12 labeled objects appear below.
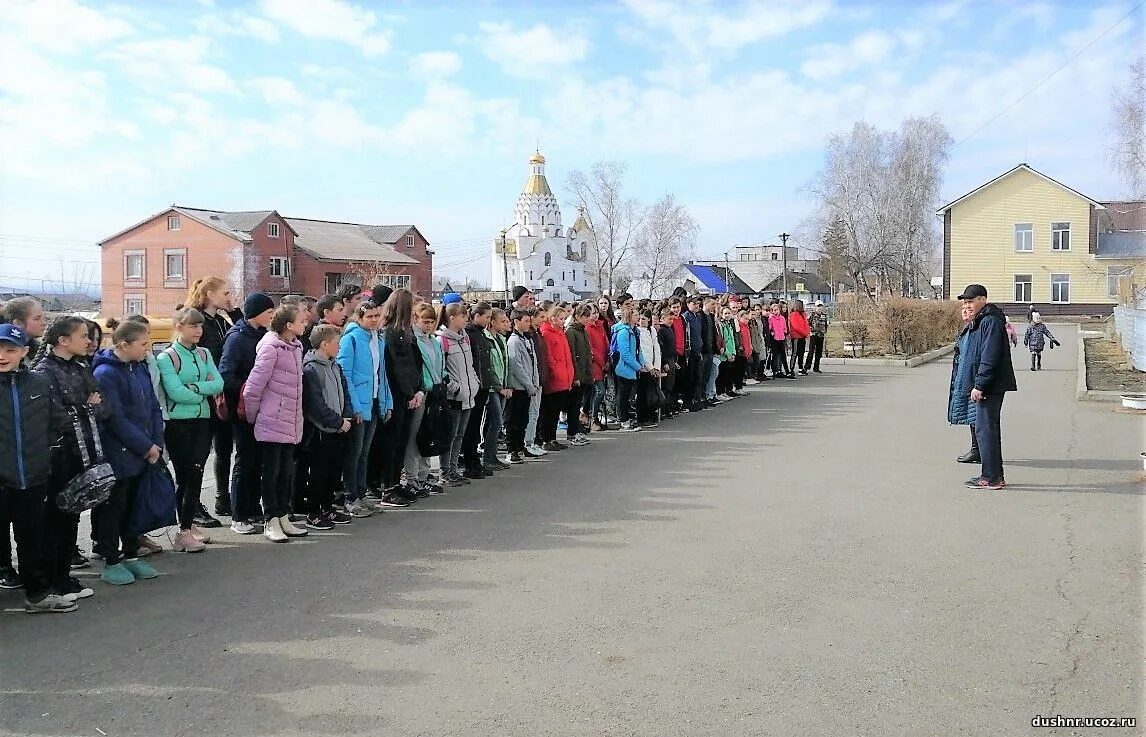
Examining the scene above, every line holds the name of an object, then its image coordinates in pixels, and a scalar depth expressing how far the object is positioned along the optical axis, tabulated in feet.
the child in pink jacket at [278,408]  26.45
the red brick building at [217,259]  242.78
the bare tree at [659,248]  308.19
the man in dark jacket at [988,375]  33.40
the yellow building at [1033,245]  215.51
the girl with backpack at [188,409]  25.71
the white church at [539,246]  428.97
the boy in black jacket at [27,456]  19.99
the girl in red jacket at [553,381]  43.75
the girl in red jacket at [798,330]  85.05
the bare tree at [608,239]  289.53
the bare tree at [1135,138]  117.60
